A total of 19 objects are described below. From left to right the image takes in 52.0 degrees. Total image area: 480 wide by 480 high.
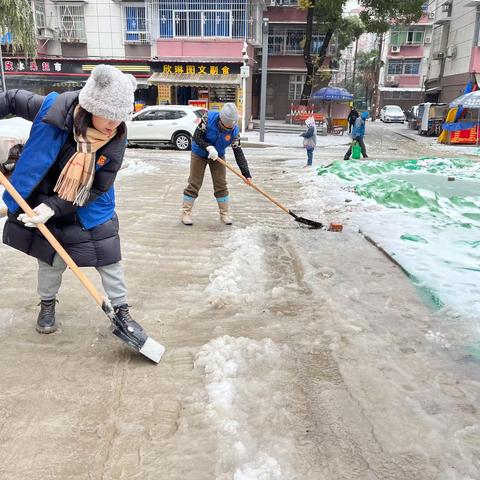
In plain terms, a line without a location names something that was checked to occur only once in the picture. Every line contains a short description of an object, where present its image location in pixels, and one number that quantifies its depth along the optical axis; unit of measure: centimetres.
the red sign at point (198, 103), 2162
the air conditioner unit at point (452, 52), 2916
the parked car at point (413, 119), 2878
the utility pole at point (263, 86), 1715
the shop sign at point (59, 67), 2258
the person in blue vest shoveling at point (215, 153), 552
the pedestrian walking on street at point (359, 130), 1295
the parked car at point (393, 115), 3903
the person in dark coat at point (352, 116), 2245
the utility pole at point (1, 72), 1196
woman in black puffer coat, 253
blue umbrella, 2384
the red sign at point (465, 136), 1961
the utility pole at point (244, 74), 1817
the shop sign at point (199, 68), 2216
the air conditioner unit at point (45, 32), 2230
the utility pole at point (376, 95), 4457
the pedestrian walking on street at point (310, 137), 1178
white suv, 1509
